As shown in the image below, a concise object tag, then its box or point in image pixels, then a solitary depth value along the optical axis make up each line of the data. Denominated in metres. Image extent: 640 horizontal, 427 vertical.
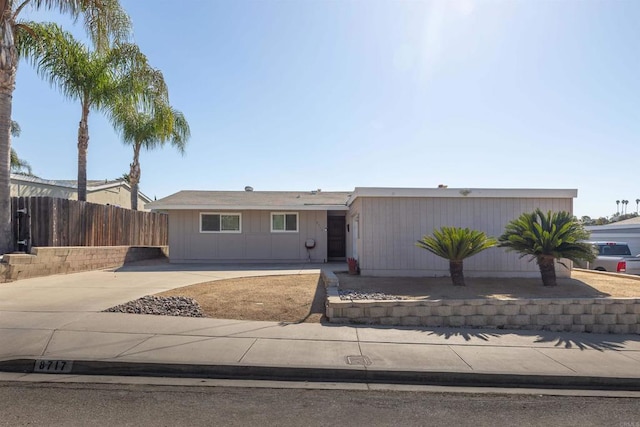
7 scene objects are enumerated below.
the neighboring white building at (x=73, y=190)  20.80
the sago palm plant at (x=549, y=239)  9.68
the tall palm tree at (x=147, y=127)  19.19
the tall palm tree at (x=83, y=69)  14.12
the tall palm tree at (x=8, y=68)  10.31
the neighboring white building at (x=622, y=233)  25.15
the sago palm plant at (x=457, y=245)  9.85
